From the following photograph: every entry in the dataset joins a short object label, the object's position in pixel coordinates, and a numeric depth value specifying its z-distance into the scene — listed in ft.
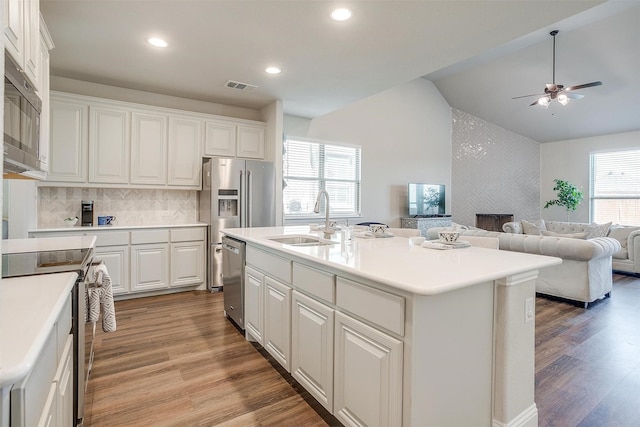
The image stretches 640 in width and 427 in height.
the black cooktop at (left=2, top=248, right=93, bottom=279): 4.93
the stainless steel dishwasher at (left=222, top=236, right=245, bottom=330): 9.50
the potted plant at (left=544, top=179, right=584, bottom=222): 24.98
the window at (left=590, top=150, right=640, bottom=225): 23.57
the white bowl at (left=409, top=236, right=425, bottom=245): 7.53
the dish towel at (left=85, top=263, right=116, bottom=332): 6.14
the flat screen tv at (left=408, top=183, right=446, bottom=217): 23.36
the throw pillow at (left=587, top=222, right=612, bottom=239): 18.11
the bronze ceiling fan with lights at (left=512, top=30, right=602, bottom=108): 16.21
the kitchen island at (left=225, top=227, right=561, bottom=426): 4.35
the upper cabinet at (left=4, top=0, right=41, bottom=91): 4.51
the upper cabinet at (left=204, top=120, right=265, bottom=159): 15.17
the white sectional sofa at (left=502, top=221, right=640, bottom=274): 17.69
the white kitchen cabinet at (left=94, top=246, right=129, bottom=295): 12.36
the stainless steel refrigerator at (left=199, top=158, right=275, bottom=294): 14.28
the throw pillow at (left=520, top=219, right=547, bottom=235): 19.72
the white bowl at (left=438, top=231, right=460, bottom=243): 7.20
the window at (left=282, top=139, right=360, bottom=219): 19.26
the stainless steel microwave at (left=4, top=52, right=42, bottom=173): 4.21
